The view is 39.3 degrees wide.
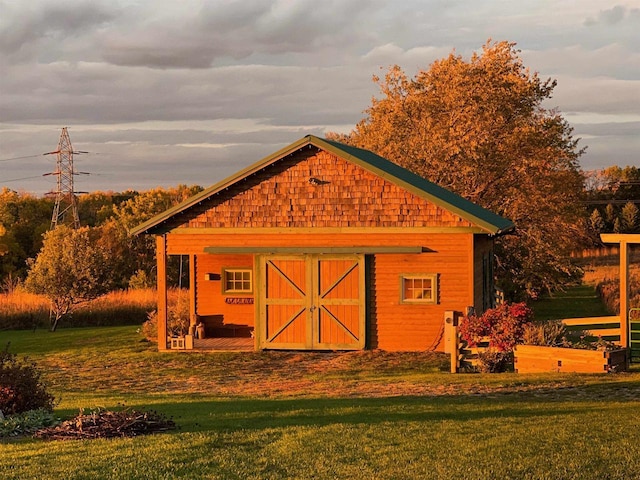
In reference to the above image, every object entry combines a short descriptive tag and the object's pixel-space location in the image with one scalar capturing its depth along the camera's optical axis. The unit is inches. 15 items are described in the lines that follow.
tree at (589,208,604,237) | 2861.7
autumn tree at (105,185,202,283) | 2409.3
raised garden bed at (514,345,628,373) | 746.2
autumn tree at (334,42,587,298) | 1576.0
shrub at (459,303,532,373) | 797.2
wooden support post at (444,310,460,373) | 934.4
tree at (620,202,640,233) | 2965.1
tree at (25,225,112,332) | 1355.8
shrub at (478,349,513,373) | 798.5
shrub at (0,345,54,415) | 537.3
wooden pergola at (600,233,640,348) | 786.2
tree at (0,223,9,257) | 2691.9
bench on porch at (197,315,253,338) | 1126.4
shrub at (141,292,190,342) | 1123.9
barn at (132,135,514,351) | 957.8
